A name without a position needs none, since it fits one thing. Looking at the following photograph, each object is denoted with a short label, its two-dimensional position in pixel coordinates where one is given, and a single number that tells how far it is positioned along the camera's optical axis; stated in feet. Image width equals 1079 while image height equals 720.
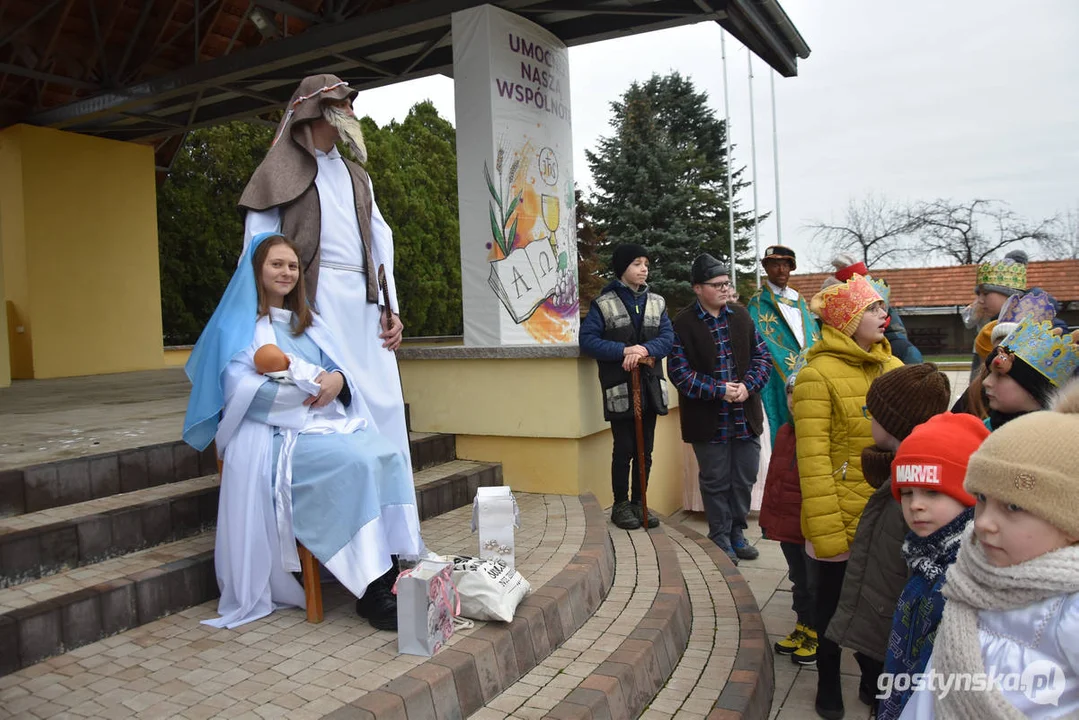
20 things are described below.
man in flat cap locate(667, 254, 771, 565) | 15.58
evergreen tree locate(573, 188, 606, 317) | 86.89
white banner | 22.26
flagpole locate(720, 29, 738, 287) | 56.32
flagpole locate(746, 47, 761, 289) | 56.13
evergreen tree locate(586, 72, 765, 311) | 80.69
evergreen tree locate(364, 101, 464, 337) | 65.10
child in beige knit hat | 4.75
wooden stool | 9.96
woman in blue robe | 9.98
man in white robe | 11.53
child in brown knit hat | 8.45
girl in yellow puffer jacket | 9.93
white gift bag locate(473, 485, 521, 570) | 11.31
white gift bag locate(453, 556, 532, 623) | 9.50
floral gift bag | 8.67
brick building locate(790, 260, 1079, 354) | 95.61
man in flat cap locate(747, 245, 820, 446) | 17.16
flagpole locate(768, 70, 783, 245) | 54.70
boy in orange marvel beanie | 6.65
